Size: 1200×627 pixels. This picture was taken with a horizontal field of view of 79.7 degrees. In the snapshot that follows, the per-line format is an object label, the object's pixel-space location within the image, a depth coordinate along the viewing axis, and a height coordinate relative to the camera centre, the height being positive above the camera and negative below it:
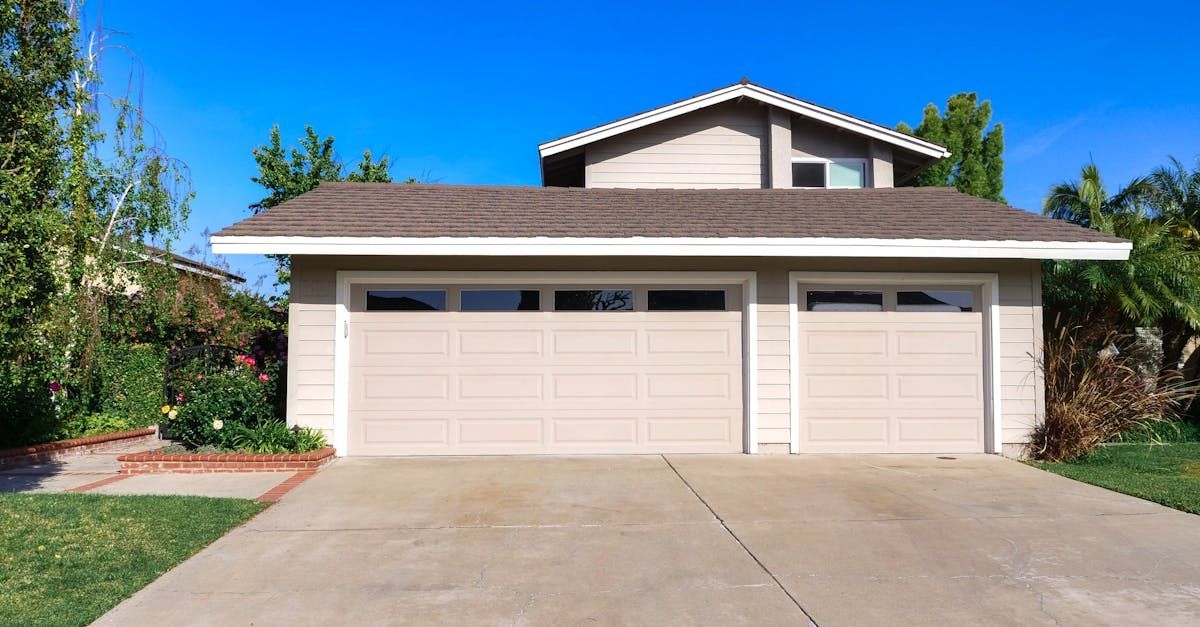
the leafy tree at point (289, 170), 16.59 +4.03
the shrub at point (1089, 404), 8.96 -0.84
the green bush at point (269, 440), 8.51 -1.17
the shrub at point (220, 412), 8.67 -0.86
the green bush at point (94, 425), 10.44 -1.24
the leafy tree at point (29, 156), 5.30 +1.46
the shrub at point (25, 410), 9.58 -0.92
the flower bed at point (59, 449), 8.94 -1.41
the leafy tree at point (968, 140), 21.55 +5.98
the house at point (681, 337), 9.02 +0.04
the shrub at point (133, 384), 11.32 -0.66
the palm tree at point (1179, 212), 12.91 +2.41
